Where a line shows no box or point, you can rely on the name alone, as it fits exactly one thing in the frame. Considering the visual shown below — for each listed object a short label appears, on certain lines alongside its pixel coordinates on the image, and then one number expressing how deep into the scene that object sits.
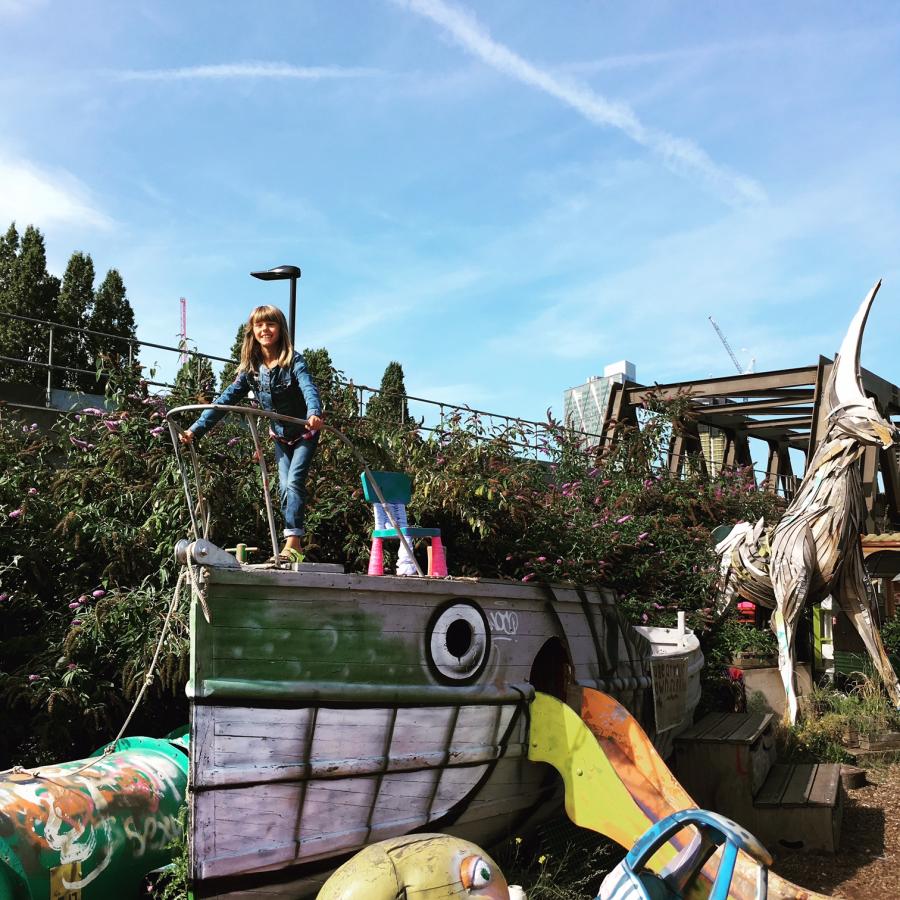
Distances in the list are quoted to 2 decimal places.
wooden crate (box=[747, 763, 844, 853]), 5.91
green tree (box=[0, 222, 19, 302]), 26.44
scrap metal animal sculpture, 8.62
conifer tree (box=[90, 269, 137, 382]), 29.25
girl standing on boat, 4.71
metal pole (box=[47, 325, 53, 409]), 8.98
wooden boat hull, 3.82
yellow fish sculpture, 3.50
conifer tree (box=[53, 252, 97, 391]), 27.84
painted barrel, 3.91
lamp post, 6.30
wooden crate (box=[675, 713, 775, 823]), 6.25
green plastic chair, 4.81
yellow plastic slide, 4.48
